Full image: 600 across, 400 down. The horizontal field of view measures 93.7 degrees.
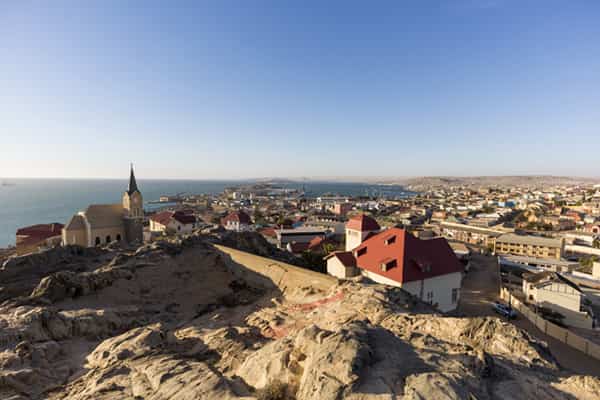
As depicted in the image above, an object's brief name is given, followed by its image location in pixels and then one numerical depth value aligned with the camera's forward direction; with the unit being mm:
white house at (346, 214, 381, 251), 26516
